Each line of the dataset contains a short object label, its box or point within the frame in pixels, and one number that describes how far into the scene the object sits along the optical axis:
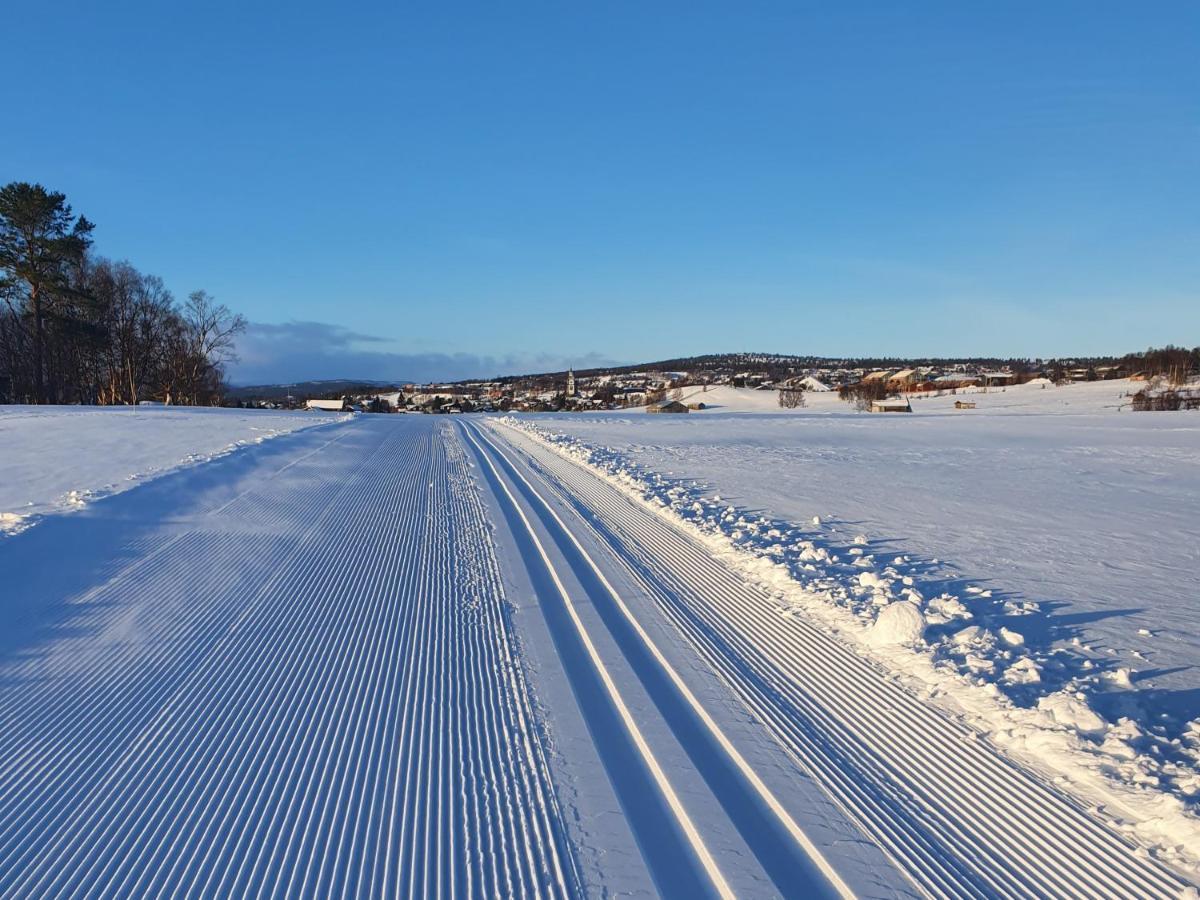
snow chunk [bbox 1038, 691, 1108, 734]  4.33
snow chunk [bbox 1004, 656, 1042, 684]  4.99
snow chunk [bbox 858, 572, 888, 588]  7.24
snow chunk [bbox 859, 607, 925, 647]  5.78
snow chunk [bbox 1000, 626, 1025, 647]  5.70
